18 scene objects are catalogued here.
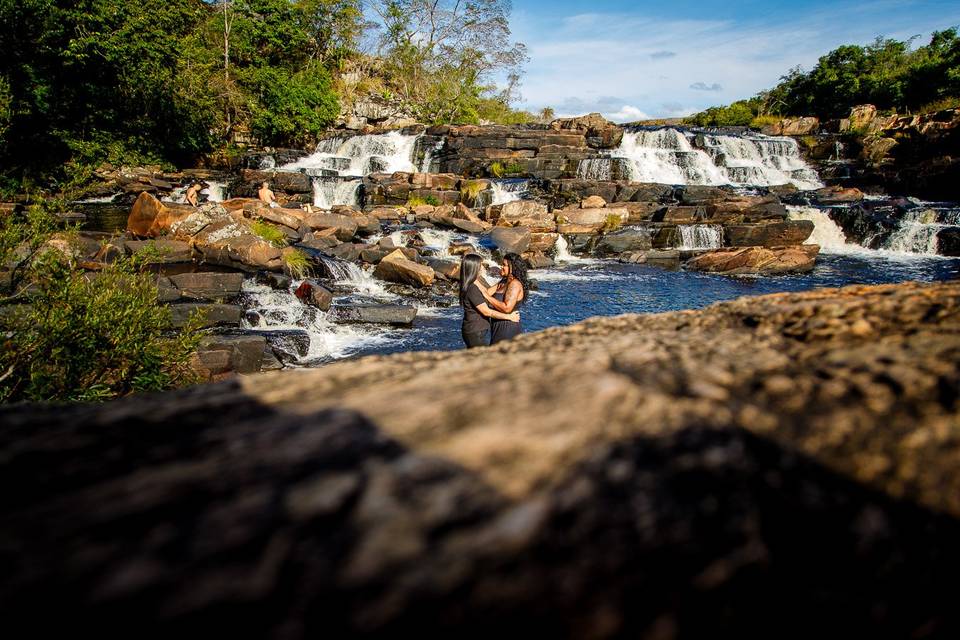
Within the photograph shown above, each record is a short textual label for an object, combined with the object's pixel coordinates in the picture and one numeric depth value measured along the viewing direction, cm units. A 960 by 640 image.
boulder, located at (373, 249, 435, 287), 1292
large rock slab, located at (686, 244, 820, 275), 1513
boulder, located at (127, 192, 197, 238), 1319
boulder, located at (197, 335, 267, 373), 777
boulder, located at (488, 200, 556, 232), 1844
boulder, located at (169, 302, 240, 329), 876
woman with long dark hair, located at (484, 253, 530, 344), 562
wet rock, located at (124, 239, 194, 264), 1165
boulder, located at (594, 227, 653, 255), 1762
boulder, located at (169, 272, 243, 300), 1015
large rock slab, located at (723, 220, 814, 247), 1708
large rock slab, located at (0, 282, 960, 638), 66
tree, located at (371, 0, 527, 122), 3997
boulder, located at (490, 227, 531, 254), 1617
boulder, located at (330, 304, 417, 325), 1061
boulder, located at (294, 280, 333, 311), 1076
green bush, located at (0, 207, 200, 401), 371
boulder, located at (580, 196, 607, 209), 2002
